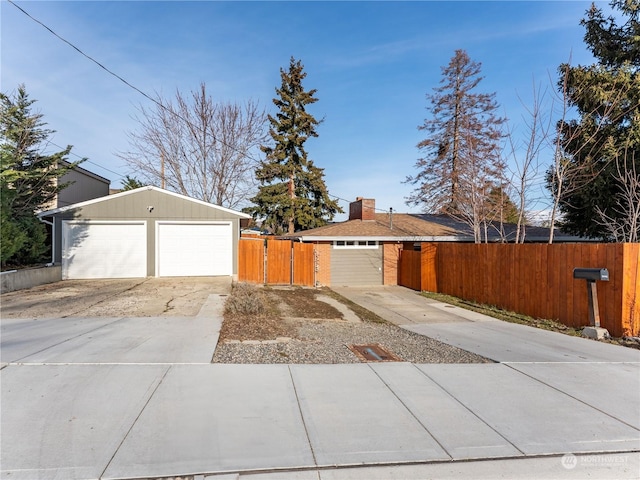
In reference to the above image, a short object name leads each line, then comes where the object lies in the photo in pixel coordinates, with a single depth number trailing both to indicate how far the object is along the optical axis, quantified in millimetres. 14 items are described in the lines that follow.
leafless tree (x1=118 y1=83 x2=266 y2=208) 23141
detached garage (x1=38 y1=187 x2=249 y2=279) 14609
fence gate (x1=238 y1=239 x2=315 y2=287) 16203
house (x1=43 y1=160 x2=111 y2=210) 17469
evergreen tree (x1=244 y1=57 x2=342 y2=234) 26141
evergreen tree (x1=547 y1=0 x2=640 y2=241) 10891
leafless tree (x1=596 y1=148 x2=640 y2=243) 9789
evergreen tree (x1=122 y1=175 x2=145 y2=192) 23453
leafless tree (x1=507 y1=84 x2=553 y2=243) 10891
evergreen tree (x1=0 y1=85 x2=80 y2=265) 13609
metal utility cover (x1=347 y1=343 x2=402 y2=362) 5264
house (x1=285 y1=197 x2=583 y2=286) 17453
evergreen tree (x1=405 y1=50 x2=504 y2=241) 24734
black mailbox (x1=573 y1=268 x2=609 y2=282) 7203
